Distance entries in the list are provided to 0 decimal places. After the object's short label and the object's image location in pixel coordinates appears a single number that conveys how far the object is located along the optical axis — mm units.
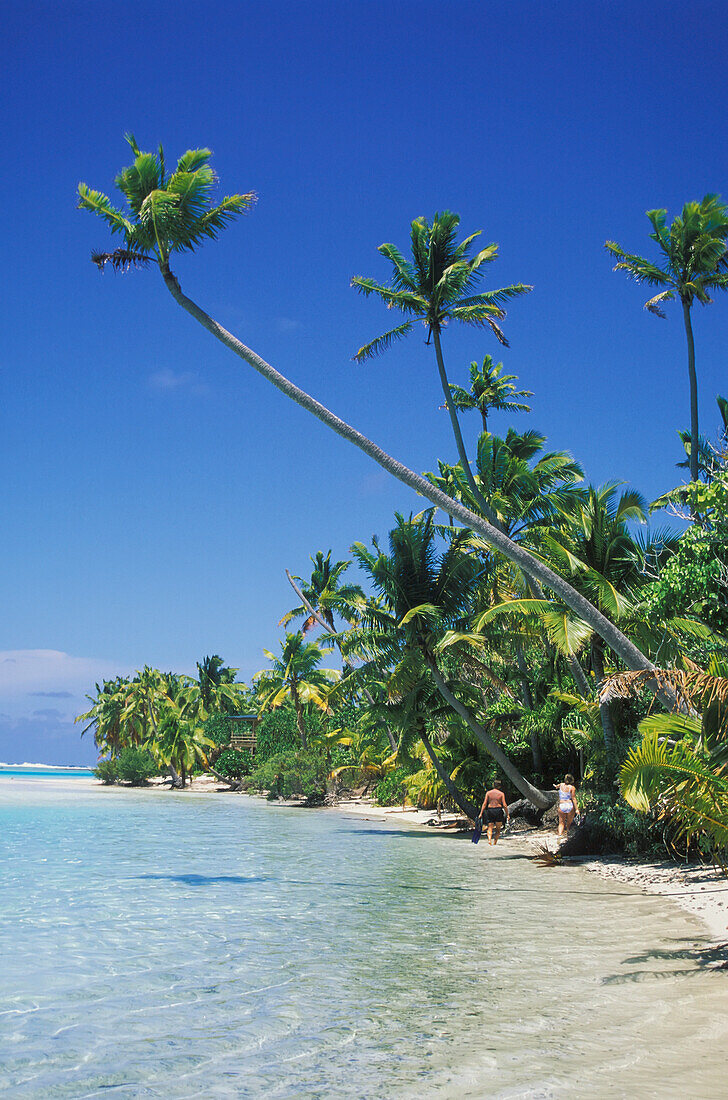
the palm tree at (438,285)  19594
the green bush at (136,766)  60500
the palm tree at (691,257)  21062
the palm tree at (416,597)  22688
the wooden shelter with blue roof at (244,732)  53531
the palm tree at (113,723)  68688
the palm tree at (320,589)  41469
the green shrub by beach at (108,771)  65562
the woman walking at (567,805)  17203
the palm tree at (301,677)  40406
